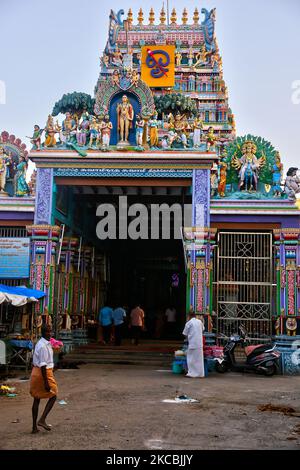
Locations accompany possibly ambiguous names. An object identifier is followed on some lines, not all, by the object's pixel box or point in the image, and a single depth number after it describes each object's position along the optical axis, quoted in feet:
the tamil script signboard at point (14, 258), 48.70
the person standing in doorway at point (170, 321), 70.08
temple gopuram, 49.21
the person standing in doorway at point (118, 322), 57.36
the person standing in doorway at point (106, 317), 58.49
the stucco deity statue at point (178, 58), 96.07
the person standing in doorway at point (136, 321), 57.77
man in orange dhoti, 21.99
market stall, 41.19
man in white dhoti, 43.29
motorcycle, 44.83
